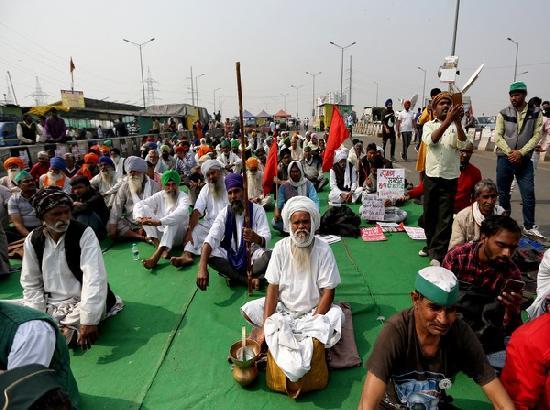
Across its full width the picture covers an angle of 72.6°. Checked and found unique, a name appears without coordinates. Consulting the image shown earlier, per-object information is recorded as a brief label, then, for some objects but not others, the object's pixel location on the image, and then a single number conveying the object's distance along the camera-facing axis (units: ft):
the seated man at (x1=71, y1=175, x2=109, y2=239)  18.76
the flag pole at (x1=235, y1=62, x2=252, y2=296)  12.28
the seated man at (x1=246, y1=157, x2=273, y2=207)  25.88
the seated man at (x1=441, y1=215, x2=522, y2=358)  8.60
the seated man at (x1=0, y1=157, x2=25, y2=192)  21.15
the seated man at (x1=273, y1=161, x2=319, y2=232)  20.75
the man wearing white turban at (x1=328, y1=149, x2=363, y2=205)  25.30
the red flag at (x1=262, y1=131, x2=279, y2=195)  22.28
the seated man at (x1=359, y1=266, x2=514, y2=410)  5.92
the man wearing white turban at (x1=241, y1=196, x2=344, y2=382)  9.82
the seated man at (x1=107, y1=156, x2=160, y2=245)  19.76
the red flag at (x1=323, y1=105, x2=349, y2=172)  21.48
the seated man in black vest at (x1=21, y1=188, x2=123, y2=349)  10.07
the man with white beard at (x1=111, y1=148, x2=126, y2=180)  27.57
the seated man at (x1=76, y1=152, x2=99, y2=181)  25.41
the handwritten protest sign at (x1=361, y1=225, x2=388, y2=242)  18.95
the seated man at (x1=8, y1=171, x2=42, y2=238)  18.53
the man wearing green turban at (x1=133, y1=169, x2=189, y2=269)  16.78
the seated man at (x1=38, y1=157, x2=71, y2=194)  21.84
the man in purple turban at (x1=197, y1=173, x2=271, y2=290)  14.03
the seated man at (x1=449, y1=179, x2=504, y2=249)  12.09
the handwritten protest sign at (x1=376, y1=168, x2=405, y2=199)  22.99
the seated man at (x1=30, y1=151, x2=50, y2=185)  24.79
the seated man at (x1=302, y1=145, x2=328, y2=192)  31.45
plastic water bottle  17.30
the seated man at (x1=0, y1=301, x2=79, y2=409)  6.03
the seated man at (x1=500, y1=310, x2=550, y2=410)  5.96
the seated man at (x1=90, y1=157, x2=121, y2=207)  22.79
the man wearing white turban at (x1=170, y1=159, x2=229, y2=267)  16.96
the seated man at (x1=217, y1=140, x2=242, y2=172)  31.73
